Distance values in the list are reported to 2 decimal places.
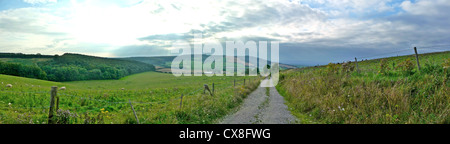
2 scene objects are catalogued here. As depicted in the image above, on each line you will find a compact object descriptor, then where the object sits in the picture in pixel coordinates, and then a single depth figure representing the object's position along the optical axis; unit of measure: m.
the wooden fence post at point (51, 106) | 6.93
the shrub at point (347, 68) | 18.88
